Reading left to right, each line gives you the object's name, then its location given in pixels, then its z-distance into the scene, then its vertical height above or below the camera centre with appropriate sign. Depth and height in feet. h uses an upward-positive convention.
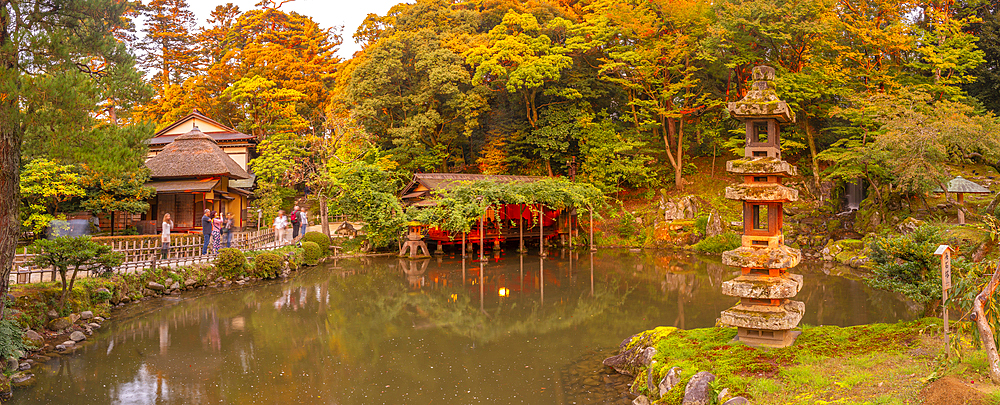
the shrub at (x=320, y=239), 73.56 -3.00
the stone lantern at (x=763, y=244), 24.81 -1.42
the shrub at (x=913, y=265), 25.85 -2.54
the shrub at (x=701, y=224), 82.12 -1.53
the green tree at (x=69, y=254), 35.73 -2.41
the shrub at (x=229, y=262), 55.11 -4.44
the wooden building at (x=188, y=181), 80.94 +5.30
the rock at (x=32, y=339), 31.40 -6.86
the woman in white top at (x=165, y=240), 51.08 -2.09
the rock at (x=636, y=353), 27.55 -7.09
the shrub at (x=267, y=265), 58.30 -5.11
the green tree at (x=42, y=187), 59.11 +3.31
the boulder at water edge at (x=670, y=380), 22.74 -6.79
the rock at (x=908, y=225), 60.03 -1.44
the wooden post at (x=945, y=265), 20.18 -1.95
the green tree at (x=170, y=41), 126.41 +40.10
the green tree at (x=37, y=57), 25.77 +8.20
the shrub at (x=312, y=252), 69.51 -4.48
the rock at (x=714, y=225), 80.30 -1.66
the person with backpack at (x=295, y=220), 73.05 -0.47
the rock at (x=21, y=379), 27.25 -7.92
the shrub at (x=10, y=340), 27.81 -6.21
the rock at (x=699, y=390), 21.26 -6.75
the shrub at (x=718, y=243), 76.79 -4.15
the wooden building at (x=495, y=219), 79.59 -0.60
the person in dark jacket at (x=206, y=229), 55.33 -1.20
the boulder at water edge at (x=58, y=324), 35.24 -6.69
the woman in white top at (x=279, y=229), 69.46 -1.54
